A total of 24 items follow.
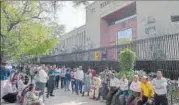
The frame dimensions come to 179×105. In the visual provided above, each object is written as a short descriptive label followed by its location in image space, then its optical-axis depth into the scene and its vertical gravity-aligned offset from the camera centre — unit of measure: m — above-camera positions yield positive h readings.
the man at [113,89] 8.96 -1.24
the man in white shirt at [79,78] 12.40 -1.04
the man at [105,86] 10.02 -1.24
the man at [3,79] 6.57 -0.61
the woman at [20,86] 9.62 -1.18
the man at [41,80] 9.88 -0.91
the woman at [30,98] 7.75 -1.42
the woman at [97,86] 10.49 -1.30
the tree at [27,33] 8.16 +1.55
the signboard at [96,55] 14.62 +0.43
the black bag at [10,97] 7.11 -1.30
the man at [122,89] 8.40 -1.19
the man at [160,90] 7.05 -1.02
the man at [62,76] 14.33 -1.05
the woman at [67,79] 13.64 -1.20
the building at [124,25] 17.31 +4.10
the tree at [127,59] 10.63 +0.09
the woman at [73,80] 12.94 -1.24
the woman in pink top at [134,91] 7.56 -1.13
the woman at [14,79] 9.80 -0.91
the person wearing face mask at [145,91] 7.32 -1.12
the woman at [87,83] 11.57 -1.29
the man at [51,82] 11.17 -1.14
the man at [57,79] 14.00 -1.25
